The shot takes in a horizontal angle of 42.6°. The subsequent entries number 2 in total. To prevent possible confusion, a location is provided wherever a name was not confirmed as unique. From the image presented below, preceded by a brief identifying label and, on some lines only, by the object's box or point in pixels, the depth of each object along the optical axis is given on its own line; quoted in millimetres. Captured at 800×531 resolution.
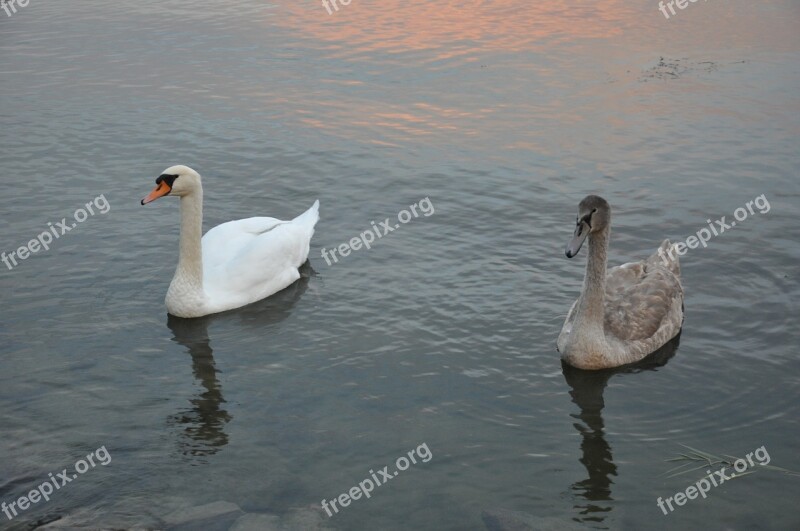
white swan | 10211
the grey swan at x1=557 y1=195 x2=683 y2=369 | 8922
